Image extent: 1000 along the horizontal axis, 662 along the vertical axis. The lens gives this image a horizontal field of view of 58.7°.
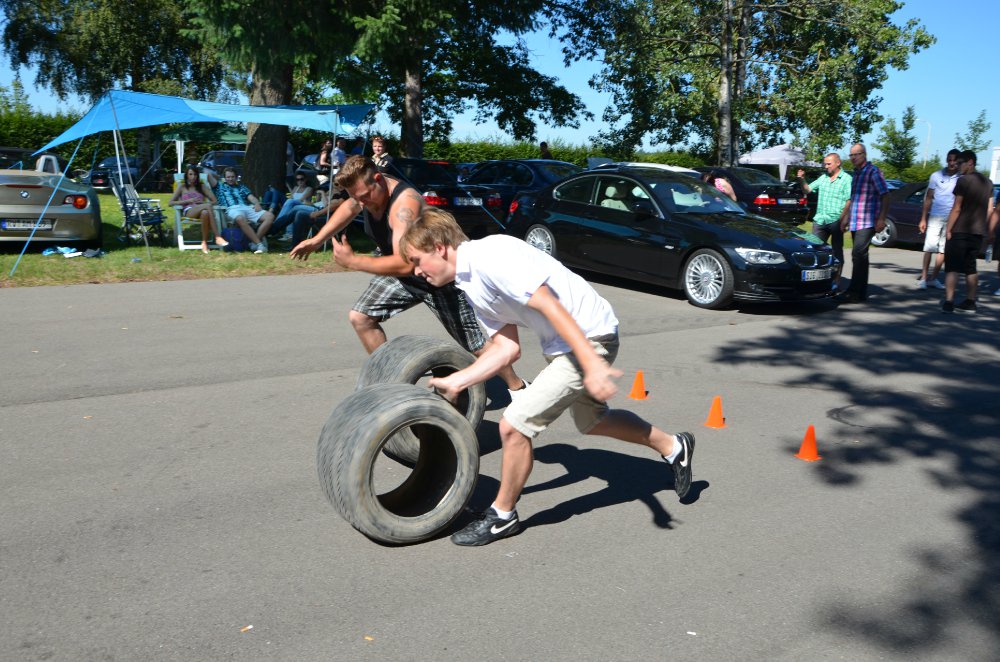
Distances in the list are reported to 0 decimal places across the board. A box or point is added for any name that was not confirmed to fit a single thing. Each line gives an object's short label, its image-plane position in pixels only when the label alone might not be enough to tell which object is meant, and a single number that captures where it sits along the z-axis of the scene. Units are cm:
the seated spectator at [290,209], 1569
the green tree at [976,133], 5350
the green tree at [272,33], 1569
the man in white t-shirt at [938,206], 1241
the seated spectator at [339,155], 1824
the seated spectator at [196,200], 1458
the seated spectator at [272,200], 1612
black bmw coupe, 1069
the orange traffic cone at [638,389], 682
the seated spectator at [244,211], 1470
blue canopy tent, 1355
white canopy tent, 3381
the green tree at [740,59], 2733
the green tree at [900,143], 5484
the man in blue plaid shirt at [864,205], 1125
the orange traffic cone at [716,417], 621
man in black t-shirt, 1059
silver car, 1266
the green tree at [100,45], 3959
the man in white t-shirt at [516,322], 382
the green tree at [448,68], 1608
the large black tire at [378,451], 396
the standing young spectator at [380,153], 1592
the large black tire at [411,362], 520
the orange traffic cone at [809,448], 557
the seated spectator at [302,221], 1558
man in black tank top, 559
